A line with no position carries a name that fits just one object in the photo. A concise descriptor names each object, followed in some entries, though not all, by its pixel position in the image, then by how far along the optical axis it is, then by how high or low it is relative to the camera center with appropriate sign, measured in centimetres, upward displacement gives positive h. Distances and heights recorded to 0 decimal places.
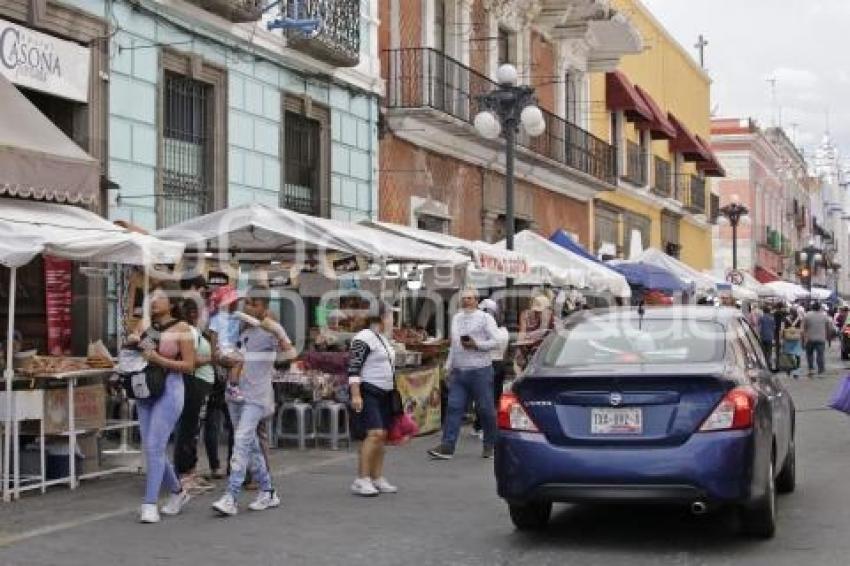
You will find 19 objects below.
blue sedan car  729 -64
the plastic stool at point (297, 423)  1293 -100
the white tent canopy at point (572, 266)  1931 +92
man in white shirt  1209 -43
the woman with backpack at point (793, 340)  2775 -35
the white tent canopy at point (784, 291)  3888 +105
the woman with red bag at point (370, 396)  968 -54
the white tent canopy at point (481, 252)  1572 +92
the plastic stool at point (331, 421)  1298 -98
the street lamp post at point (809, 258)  4794 +267
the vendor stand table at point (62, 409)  947 -64
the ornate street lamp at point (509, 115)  1698 +282
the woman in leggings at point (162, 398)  857 -49
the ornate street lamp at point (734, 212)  3575 +316
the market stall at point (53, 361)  922 -29
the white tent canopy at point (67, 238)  905 +66
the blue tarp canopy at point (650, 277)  2400 +89
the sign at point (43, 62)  1212 +260
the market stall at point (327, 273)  1270 +64
